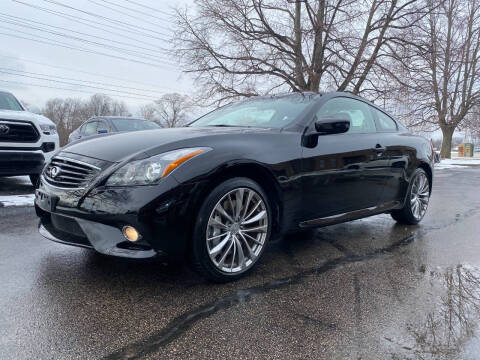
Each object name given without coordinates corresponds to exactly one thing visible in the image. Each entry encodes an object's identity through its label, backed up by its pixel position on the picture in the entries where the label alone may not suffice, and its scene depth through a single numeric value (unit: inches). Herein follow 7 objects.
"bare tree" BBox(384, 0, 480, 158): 706.2
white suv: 225.9
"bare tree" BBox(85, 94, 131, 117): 2593.5
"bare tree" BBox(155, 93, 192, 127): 2928.2
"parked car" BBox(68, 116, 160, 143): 374.0
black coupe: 92.0
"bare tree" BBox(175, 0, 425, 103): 675.4
